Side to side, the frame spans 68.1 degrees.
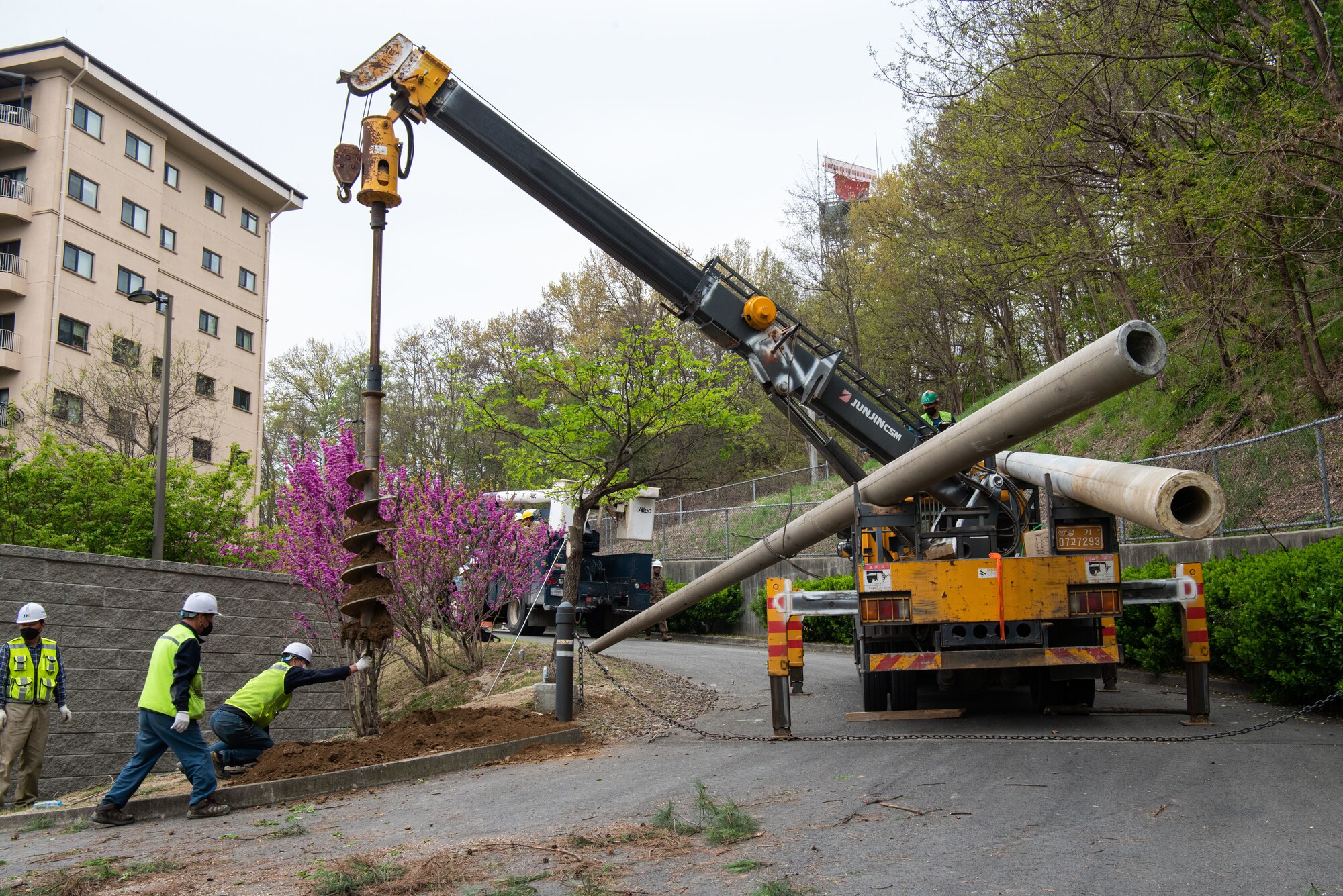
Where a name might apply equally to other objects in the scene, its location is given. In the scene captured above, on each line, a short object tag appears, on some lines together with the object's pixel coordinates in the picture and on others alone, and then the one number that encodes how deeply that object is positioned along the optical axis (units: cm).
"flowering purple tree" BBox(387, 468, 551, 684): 1145
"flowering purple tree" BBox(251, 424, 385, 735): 976
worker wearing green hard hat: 1044
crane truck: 835
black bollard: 978
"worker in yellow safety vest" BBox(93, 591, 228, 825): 709
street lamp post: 1422
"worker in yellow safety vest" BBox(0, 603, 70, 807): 862
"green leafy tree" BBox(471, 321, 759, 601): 1416
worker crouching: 836
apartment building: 3600
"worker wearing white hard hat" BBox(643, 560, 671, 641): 2380
